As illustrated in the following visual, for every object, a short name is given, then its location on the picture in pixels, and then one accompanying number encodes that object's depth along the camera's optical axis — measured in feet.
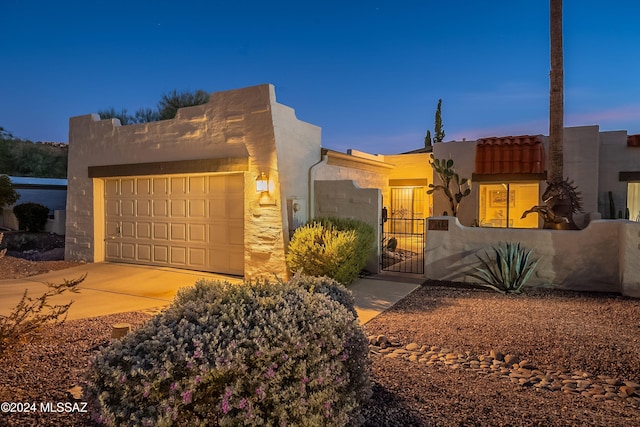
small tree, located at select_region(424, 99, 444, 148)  85.15
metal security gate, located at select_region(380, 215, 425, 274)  32.91
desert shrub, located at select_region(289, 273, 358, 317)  11.51
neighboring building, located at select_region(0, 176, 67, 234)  57.52
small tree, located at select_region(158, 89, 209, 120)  55.01
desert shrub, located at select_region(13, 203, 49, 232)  51.70
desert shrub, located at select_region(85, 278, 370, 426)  6.99
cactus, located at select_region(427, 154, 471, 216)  46.47
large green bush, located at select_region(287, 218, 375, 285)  24.76
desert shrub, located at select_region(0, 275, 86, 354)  12.25
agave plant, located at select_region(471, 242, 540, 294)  24.68
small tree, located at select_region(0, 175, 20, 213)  52.49
